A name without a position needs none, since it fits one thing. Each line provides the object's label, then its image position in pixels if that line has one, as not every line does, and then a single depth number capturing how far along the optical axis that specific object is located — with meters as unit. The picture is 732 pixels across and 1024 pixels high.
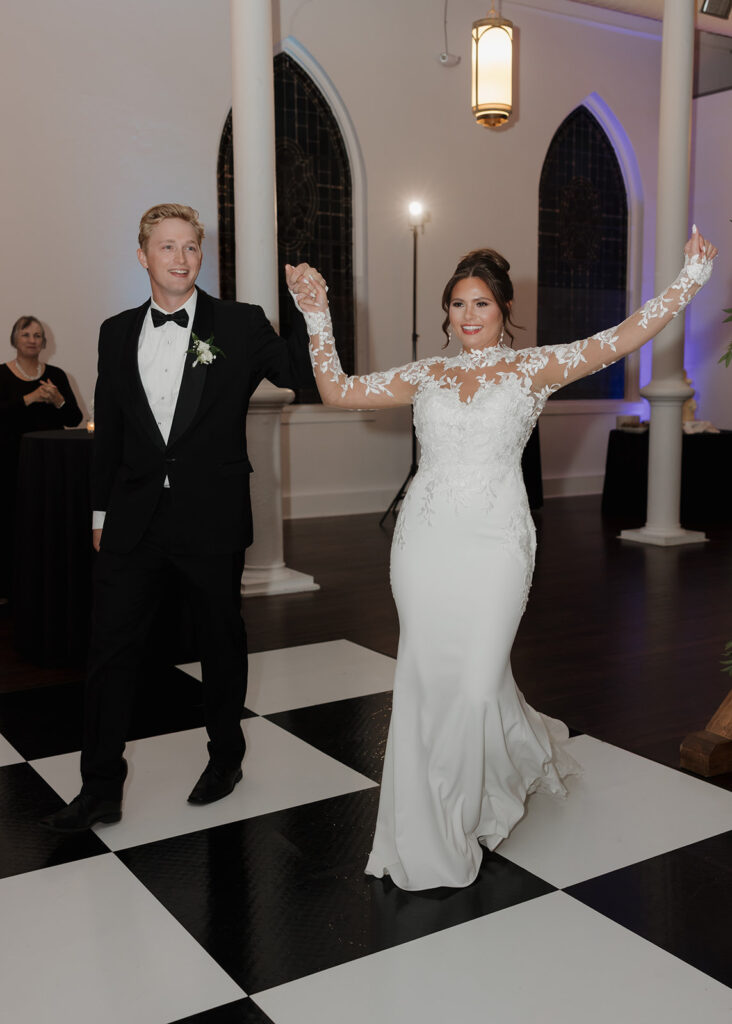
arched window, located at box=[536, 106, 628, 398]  10.48
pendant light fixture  6.77
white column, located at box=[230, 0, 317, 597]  5.61
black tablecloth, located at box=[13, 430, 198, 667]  4.34
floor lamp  9.09
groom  2.69
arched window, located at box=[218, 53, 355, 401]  8.94
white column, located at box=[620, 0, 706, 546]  7.07
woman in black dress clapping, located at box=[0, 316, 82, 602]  5.76
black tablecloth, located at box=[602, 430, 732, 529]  9.08
